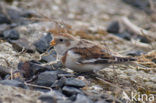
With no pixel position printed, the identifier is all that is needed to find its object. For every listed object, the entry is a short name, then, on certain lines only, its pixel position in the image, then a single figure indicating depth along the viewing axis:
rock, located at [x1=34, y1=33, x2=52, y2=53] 9.16
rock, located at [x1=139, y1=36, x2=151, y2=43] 12.56
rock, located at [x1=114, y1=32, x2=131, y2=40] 12.94
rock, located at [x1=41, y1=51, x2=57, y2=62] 8.25
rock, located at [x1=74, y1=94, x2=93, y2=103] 5.73
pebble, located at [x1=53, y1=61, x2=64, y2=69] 7.91
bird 7.27
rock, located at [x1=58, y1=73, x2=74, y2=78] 7.08
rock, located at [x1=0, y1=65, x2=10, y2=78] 7.01
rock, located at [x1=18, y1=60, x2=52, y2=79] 7.14
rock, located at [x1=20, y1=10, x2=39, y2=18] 12.95
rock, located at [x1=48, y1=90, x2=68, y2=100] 5.87
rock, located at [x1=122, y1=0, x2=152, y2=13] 18.32
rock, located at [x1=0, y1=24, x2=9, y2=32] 10.47
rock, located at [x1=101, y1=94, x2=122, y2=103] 6.15
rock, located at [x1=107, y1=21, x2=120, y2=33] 13.49
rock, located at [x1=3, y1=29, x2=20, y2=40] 9.86
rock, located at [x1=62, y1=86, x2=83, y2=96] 6.18
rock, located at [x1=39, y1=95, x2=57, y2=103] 5.59
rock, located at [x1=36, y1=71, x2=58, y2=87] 6.63
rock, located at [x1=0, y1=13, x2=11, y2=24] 11.64
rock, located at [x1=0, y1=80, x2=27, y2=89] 6.24
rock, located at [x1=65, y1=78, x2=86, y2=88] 6.43
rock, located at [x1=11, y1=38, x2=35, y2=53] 8.91
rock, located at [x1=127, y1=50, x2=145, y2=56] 10.14
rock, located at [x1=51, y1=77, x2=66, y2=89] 6.50
